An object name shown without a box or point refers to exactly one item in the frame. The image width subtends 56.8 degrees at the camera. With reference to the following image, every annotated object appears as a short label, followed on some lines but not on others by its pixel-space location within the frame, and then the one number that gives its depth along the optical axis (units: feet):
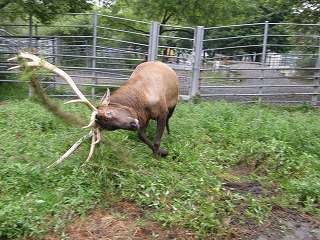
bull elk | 10.76
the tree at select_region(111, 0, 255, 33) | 33.43
